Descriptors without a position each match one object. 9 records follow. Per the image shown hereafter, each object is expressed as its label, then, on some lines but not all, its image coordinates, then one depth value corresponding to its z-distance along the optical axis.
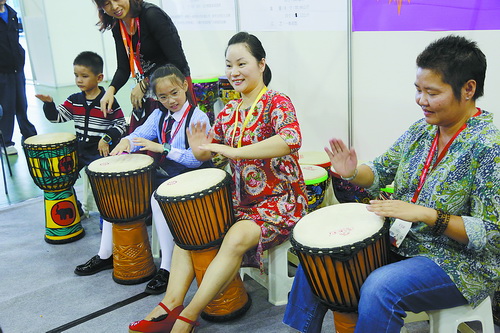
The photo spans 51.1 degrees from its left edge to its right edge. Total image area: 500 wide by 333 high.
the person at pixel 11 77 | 4.96
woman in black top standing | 2.92
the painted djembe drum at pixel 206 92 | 4.14
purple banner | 2.40
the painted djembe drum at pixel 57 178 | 3.29
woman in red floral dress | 2.16
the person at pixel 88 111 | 3.36
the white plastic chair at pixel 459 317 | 1.74
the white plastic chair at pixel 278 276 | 2.45
